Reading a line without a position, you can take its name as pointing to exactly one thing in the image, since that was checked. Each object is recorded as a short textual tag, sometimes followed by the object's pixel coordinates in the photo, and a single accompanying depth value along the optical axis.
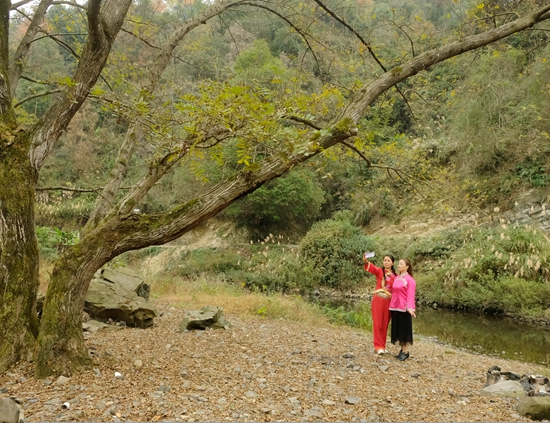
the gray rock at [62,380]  3.70
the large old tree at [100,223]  3.87
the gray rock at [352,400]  3.79
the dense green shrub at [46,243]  13.47
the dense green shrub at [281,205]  19.23
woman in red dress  6.20
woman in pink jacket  6.05
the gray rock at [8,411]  2.71
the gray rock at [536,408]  3.64
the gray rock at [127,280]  7.91
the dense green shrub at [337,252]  16.91
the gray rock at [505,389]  4.40
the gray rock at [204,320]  6.72
